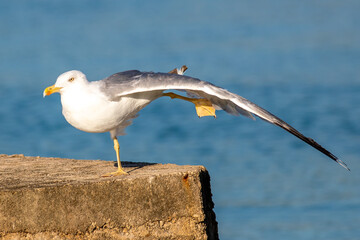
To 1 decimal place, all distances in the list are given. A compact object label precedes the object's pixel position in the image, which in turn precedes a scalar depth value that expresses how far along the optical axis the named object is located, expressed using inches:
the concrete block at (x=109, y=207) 378.9
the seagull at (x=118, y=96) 420.5
